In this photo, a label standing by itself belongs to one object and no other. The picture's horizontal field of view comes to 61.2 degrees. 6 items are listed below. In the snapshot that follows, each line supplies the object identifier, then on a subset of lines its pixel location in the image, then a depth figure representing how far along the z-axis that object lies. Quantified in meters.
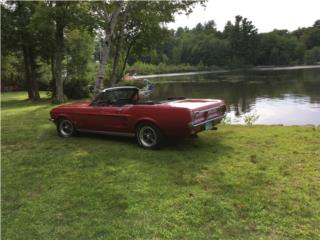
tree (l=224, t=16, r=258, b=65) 82.23
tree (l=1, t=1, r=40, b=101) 15.79
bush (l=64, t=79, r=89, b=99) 18.76
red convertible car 4.88
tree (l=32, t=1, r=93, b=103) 13.68
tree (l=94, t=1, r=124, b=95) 8.45
